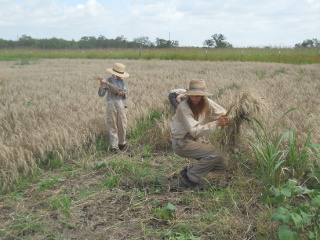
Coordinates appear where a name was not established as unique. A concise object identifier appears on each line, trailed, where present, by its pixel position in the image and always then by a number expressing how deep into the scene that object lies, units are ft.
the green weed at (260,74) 33.99
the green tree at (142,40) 188.13
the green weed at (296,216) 7.16
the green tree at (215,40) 170.41
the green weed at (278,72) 36.29
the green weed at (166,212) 9.70
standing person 16.16
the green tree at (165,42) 145.99
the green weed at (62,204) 10.21
